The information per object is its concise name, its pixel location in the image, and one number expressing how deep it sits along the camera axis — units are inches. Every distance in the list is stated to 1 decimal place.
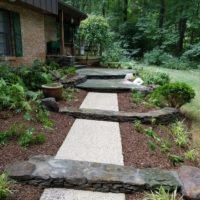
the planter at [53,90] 234.8
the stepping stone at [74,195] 108.8
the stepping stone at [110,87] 292.2
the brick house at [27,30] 308.4
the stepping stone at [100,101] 237.6
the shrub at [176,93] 217.9
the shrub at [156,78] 313.1
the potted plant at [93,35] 488.7
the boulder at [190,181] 109.1
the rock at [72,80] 292.8
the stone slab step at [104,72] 373.1
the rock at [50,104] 208.2
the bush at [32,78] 258.0
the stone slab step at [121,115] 204.9
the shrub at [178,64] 609.5
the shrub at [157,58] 667.4
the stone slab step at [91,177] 115.4
